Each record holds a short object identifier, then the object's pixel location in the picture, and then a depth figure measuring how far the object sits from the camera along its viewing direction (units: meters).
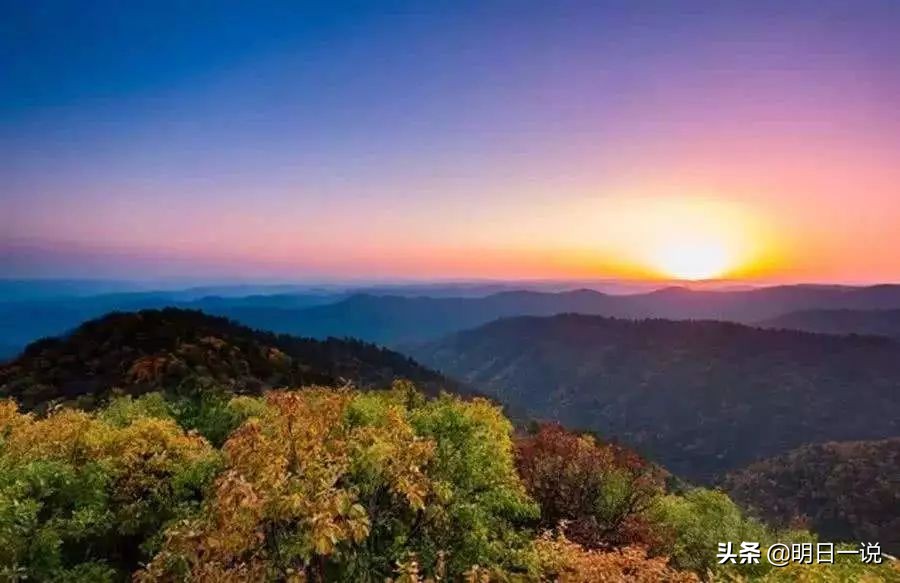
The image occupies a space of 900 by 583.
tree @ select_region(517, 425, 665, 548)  29.64
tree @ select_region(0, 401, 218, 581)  18.22
